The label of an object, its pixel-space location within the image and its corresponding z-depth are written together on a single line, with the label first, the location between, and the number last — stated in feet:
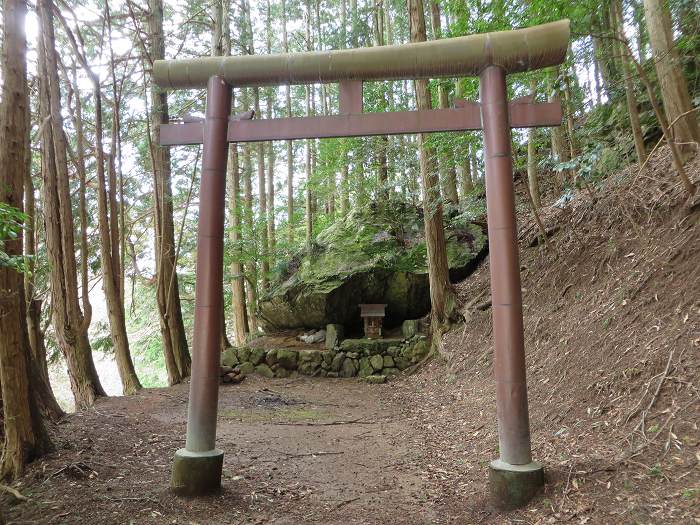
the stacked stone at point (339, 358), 37.22
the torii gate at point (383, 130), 12.98
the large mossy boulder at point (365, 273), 40.50
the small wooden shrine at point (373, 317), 39.99
